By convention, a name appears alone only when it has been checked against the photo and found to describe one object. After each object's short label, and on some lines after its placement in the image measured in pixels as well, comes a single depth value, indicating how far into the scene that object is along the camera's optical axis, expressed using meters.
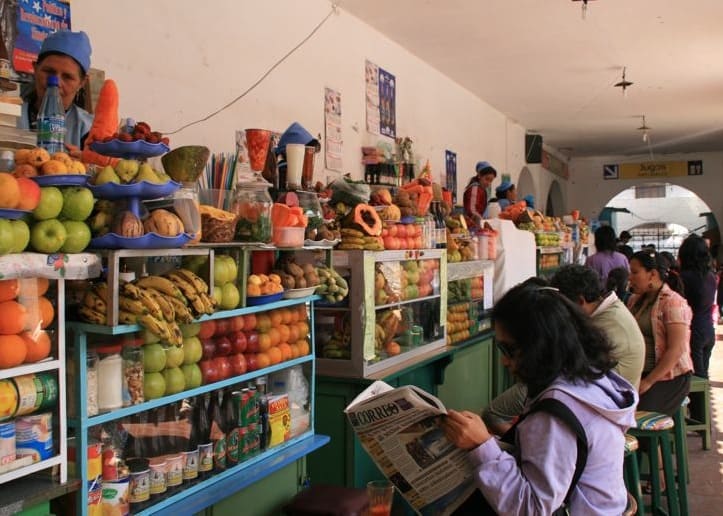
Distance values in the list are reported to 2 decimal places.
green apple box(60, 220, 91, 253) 1.84
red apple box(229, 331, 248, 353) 2.53
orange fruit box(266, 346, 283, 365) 2.68
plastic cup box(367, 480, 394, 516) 2.51
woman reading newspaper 1.79
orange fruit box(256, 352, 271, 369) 2.61
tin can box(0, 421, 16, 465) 1.69
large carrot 2.33
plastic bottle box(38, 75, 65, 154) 2.01
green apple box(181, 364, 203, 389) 2.29
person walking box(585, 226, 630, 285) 7.25
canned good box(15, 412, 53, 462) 1.75
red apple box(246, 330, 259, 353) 2.59
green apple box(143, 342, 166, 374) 2.14
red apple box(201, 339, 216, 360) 2.40
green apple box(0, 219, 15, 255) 1.63
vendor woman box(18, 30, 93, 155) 2.45
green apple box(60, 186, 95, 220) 1.85
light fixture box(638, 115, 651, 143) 12.27
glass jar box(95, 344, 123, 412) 2.00
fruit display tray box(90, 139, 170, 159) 2.07
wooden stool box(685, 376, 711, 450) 4.76
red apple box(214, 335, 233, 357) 2.47
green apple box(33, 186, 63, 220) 1.77
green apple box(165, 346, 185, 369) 2.21
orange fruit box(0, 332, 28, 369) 1.67
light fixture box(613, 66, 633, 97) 8.65
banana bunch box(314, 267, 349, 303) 3.07
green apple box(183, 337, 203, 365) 2.29
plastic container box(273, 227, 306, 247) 2.70
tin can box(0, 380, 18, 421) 1.67
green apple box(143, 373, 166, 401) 2.14
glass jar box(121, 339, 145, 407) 2.06
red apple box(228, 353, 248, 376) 2.49
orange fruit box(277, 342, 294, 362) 2.74
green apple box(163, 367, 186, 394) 2.21
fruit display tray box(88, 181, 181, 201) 1.96
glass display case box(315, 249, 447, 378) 3.50
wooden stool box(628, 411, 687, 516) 3.62
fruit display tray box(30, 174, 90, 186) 1.80
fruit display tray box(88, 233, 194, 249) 1.92
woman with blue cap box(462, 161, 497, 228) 6.99
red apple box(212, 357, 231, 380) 2.42
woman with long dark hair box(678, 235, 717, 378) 5.52
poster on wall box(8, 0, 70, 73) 2.95
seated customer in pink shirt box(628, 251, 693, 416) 3.92
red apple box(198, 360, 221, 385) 2.36
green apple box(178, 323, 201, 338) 2.31
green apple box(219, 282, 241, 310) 2.40
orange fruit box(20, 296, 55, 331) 1.75
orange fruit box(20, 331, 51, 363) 1.74
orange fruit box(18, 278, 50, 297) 1.75
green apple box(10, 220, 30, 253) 1.69
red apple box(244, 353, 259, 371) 2.56
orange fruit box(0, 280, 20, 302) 1.71
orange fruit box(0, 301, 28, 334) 1.70
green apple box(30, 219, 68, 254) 1.78
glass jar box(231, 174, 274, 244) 2.52
